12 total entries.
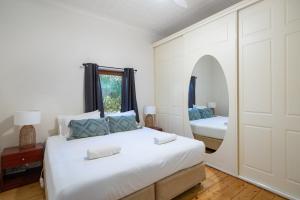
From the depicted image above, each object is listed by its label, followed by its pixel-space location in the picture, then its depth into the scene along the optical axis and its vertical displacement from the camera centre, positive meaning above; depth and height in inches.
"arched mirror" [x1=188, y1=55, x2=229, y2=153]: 82.0 -3.4
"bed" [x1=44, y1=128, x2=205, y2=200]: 39.9 -25.7
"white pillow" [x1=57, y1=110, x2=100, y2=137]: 82.6 -14.1
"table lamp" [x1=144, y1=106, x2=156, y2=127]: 114.1 -15.3
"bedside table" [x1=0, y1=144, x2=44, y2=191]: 66.3 -34.0
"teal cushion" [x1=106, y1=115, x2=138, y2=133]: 89.6 -17.7
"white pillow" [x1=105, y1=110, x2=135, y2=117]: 99.3 -11.5
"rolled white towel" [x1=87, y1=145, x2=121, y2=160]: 51.1 -21.9
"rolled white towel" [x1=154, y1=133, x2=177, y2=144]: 65.4 -21.4
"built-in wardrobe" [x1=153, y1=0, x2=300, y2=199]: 57.5 +6.1
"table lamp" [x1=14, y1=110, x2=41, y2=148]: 70.2 -13.6
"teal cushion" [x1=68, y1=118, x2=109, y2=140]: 77.3 -18.1
